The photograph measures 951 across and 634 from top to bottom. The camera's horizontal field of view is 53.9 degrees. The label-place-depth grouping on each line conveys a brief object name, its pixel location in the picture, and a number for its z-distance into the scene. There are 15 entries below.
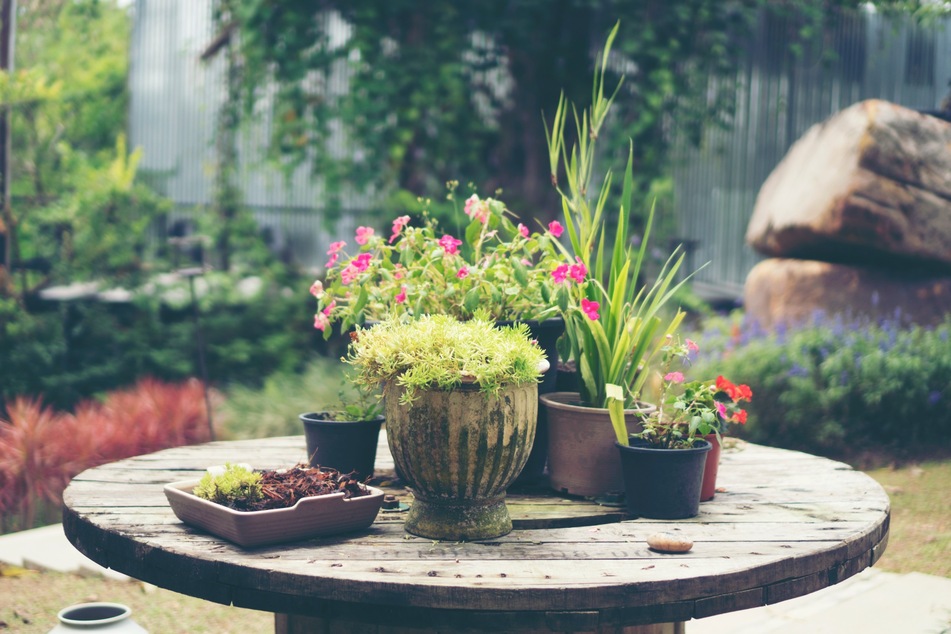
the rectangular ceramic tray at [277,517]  1.70
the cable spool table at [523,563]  1.52
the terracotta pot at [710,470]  2.14
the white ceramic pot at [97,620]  2.17
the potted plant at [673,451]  1.96
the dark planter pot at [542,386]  2.23
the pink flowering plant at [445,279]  2.19
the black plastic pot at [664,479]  1.95
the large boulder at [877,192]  6.09
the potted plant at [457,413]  1.75
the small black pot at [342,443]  2.17
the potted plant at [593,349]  2.14
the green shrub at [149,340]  6.19
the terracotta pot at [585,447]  2.12
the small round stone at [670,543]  1.72
